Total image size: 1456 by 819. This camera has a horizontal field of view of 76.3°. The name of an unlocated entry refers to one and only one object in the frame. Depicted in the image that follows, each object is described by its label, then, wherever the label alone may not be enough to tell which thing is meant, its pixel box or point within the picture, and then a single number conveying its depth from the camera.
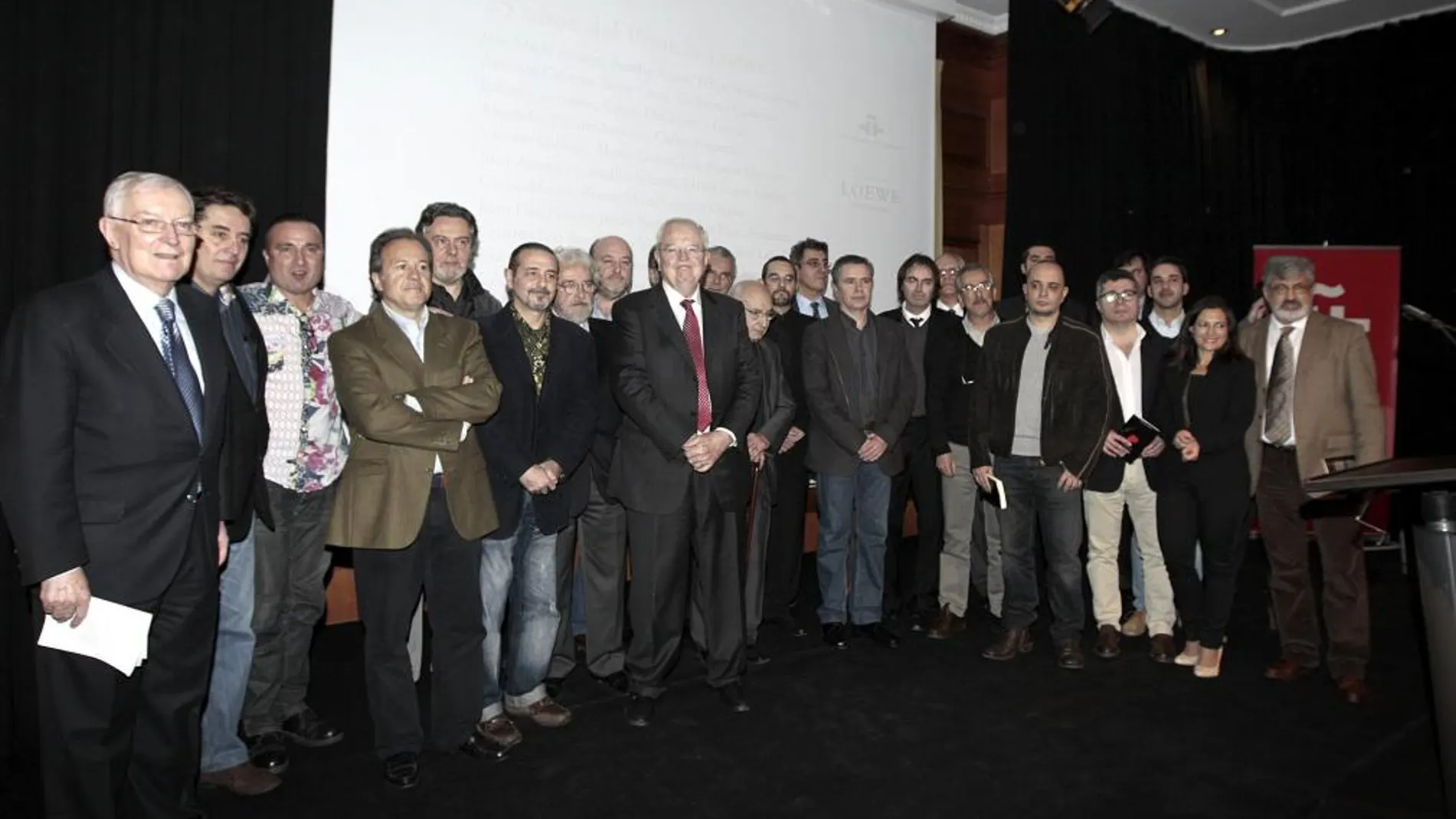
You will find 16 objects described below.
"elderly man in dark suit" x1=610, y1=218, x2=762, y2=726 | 3.14
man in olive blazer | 2.53
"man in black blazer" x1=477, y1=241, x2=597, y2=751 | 2.86
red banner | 6.53
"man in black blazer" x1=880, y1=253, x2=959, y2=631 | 4.25
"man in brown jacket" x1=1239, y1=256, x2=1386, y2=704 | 3.39
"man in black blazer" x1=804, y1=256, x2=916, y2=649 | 3.95
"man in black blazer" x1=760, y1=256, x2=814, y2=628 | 4.20
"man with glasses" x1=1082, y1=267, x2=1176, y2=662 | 3.80
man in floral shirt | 2.79
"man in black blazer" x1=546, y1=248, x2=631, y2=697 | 3.40
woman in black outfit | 3.55
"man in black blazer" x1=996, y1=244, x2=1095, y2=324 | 4.26
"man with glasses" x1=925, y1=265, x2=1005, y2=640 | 4.16
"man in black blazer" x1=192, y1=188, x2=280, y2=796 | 2.54
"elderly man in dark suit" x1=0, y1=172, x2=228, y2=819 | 1.89
